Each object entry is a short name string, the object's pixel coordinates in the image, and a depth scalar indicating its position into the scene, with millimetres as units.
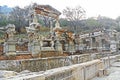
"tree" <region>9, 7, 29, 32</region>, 18637
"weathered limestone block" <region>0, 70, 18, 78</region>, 2345
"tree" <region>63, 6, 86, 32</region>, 23925
